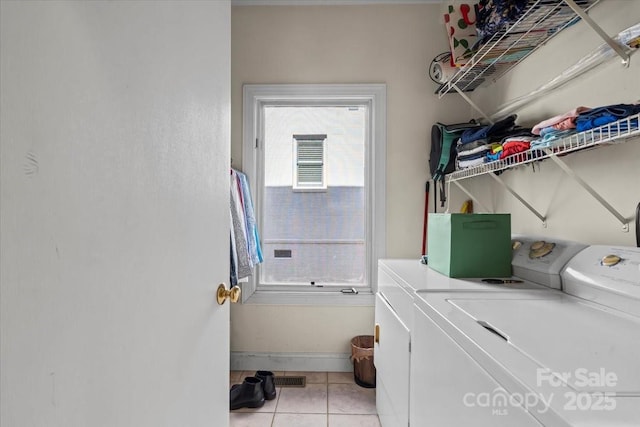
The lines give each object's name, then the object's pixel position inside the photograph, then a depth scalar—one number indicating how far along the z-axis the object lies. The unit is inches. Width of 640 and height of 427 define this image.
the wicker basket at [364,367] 87.2
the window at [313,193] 101.6
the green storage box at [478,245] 54.8
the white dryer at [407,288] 48.3
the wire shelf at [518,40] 51.2
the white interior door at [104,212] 14.7
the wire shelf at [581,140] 36.3
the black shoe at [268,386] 82.3
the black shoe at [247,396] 78.3
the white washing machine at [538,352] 20.7
